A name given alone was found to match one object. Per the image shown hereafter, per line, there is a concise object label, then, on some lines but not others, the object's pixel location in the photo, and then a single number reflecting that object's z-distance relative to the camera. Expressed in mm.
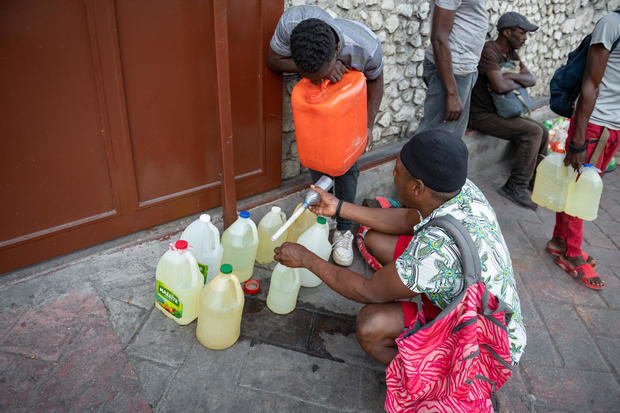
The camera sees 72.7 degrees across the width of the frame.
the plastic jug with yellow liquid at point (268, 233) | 2723
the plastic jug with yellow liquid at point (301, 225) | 2861
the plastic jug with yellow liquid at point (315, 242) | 2582
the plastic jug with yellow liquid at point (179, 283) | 2104
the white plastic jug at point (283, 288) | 2373
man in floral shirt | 1651
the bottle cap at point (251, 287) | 2545
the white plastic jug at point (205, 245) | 2361
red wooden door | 1948
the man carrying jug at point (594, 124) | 2646
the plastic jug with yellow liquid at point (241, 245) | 2509
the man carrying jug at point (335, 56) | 1997
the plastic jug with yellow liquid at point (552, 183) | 3229
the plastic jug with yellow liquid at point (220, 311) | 2031
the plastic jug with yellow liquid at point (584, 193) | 3047
